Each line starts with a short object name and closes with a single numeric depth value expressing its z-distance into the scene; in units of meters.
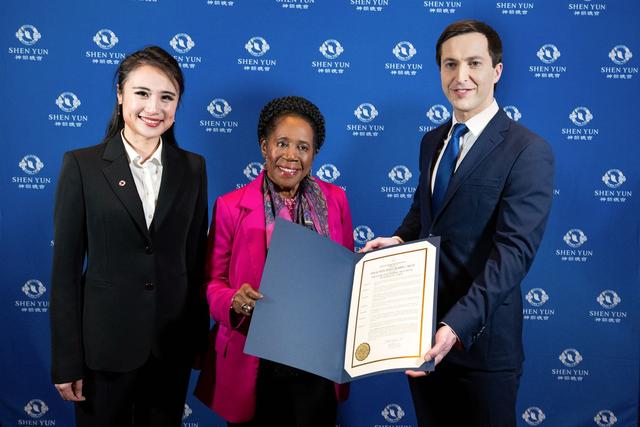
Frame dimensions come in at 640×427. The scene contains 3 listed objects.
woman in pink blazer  2.05
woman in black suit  1.93
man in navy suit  1.78
